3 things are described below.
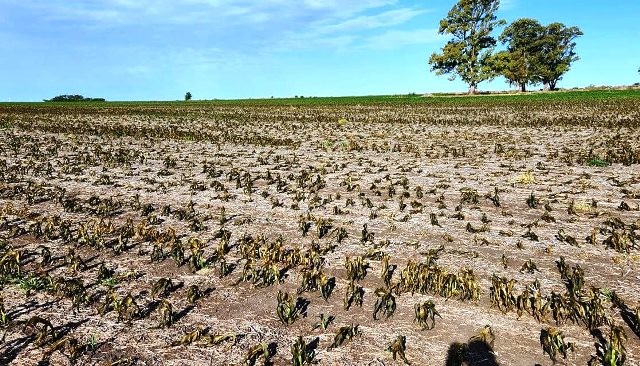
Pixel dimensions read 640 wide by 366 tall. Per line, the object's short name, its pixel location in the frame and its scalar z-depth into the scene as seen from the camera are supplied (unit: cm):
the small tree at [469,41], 6975
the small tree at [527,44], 8405
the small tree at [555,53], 8675
